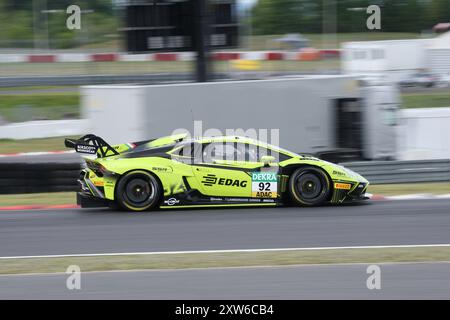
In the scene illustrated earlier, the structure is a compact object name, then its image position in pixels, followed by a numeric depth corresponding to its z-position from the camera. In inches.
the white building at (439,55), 1561.3
